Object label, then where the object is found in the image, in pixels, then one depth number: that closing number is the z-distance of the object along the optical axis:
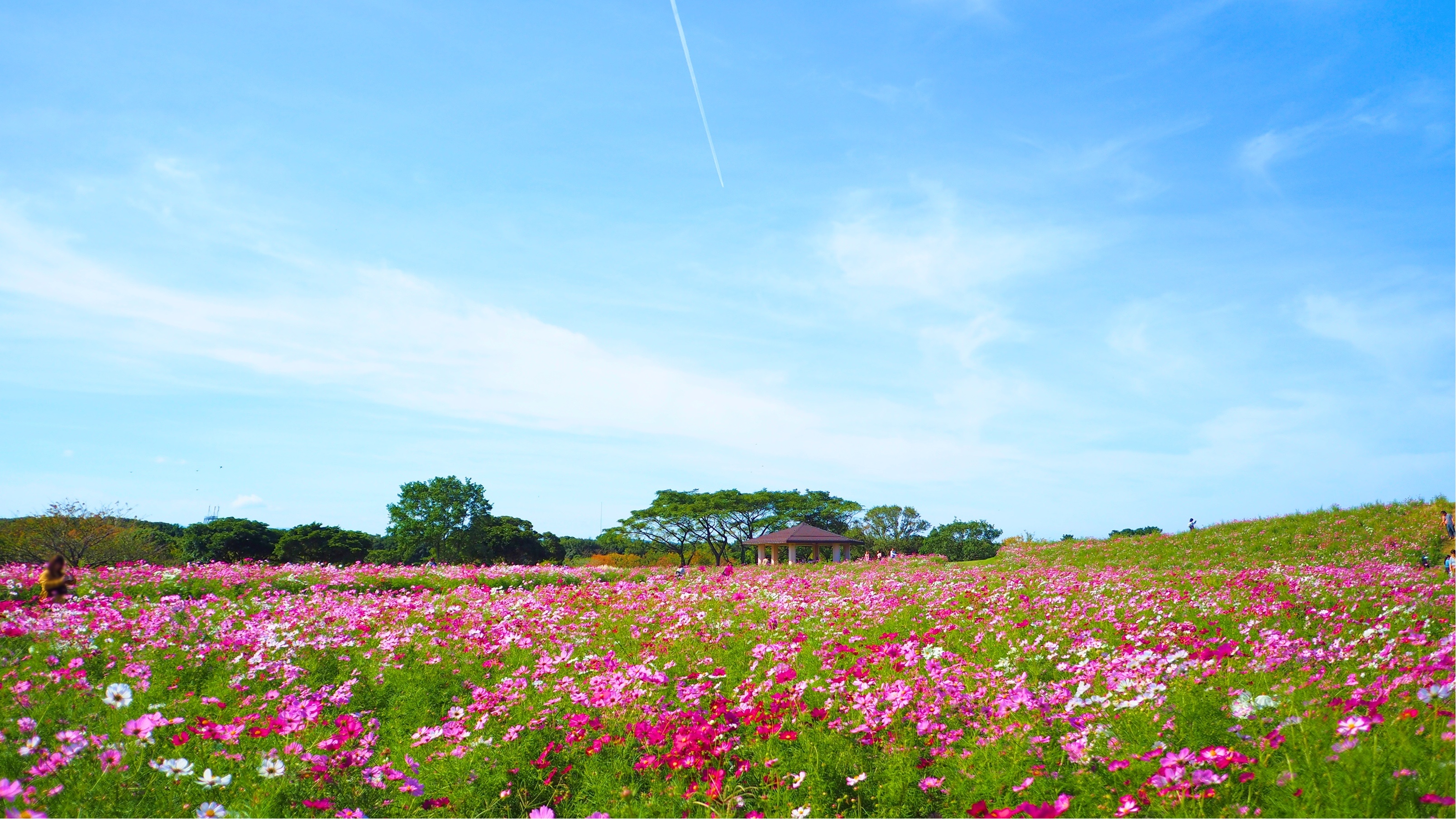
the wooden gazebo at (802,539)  40.62
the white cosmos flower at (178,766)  3.40
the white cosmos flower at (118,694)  4.24
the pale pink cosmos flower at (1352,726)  3.57
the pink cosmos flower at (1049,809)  3.27
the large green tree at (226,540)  39.84
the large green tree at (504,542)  50.69
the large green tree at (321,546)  47.50
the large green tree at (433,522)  48.69
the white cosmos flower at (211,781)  3.47
